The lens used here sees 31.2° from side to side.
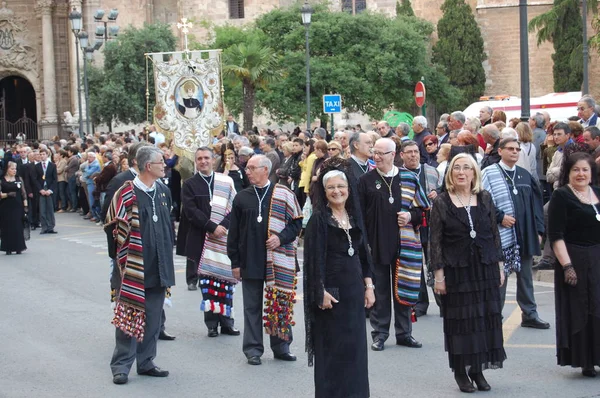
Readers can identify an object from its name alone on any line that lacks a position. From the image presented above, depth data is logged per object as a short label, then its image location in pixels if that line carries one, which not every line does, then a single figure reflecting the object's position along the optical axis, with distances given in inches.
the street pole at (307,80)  1119.6
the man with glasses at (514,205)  416.5
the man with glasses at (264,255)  393.4
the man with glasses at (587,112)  615.8
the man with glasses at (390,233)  411.2
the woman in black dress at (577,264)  350.9
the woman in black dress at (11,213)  781.9
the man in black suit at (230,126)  1162.6
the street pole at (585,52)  1160.5
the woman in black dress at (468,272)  336.8
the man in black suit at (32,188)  968.3
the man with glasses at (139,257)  369.2
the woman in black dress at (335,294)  305.7
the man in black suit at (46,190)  971.3
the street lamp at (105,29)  1500.0
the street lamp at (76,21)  1323.8
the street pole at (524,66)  668.1
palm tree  1268.3
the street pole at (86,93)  1385.3
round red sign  1002.7
